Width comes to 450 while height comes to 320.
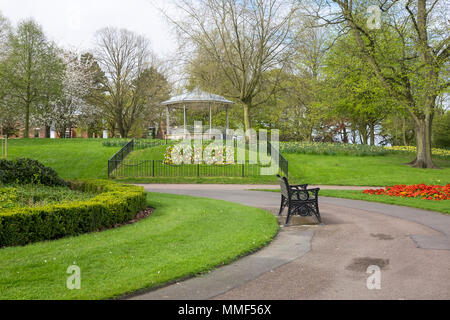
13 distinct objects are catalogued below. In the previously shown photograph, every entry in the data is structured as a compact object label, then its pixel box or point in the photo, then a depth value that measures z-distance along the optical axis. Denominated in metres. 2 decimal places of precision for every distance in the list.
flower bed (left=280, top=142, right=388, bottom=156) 25.50
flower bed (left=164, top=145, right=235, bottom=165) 21.44
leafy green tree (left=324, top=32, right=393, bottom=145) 22.73
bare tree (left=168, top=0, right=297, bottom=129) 23.73
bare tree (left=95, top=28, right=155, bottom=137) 40.06
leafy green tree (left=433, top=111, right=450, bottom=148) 40.38
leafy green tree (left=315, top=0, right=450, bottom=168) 19.78
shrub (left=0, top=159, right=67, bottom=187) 10.48
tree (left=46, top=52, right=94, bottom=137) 40.25
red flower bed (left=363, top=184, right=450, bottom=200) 11.70
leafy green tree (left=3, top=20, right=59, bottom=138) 31.75
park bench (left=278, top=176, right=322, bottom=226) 8.19
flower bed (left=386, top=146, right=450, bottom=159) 28.78
